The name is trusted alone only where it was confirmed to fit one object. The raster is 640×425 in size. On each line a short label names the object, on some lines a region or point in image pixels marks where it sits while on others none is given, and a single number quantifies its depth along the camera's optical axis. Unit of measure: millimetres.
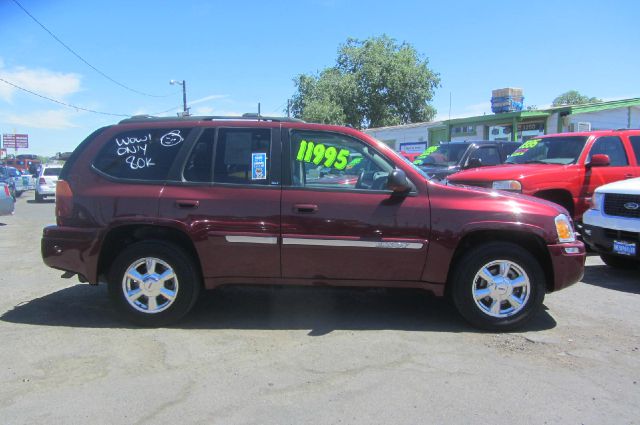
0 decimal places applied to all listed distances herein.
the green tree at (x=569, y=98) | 69044
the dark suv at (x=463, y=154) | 11602
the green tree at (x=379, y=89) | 38156
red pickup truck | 7773
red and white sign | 64875
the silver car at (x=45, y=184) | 22406
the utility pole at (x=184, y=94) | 37362
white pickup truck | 6387
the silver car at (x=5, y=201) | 12930
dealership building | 17141
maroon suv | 4586
